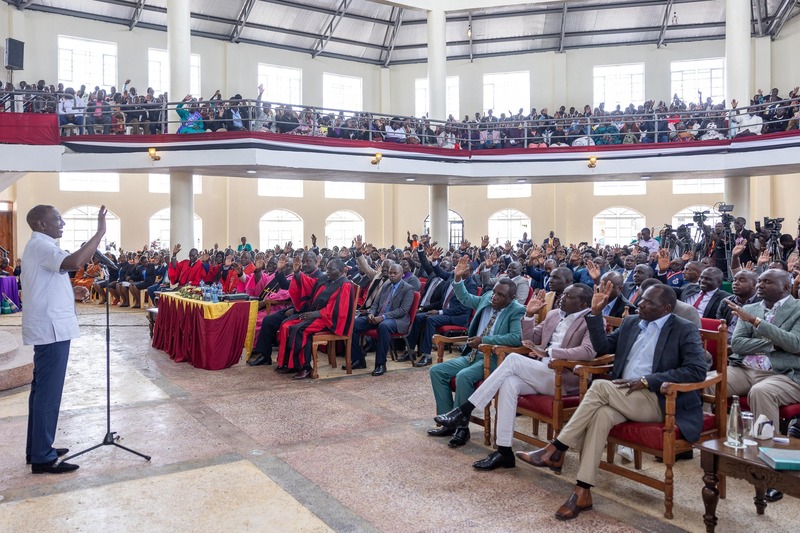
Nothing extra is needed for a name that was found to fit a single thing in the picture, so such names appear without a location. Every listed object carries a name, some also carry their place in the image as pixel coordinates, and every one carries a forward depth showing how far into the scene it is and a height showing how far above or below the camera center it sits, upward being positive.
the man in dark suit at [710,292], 5.70 -0.25
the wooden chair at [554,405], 4.31 -0.94
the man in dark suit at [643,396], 3.75 -0.78
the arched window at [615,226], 22.27 +1.35
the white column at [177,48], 15.20 +5.20
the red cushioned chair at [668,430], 3.67 -0.97
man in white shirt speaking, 4.30 -0.36
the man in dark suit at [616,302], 4.96 -0.33
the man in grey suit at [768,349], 4.15 -0.58
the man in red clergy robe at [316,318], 7.40 -0.58
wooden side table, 3.05 -1.01
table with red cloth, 7.77 -0.76
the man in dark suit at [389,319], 7.61 -0.61
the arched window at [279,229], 22.00 +1.37
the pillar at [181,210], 15.28 +1.43
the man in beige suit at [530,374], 4.41 -0.75
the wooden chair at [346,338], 7.29 -0.79
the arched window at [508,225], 22.86 +1.47
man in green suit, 4.97 -0.58
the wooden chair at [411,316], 7.89 -0.59
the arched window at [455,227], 23.25 +1.44
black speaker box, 16.34 +5.51
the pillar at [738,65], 16.45 +5.04
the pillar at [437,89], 18.38 +5.03
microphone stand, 4.82 -1.25
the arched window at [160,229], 20.47 +1.31
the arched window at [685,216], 21.45 +1.62
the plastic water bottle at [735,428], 3.44 -0.88
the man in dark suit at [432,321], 8.06 -0.67
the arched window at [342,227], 22.98 +1.47
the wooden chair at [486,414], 4.84 -1.12
